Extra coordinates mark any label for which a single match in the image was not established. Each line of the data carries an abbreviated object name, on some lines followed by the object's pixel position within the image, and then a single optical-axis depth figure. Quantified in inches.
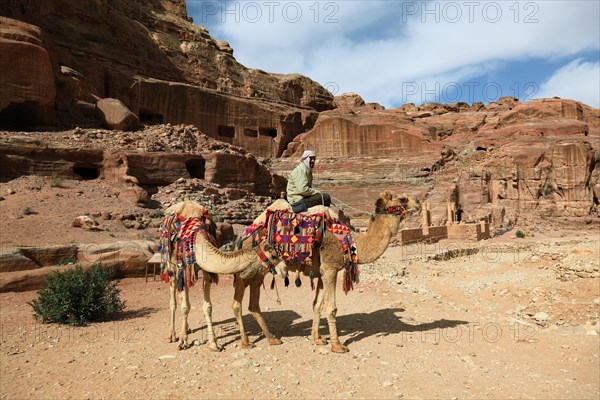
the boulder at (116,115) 1034.7
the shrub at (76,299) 249.3
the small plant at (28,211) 592.5
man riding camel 222.4
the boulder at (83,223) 576.5
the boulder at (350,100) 3106.1
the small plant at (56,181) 730.8
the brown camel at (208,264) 200.7
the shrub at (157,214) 701.3
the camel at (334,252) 217.6
